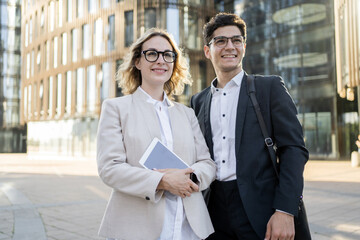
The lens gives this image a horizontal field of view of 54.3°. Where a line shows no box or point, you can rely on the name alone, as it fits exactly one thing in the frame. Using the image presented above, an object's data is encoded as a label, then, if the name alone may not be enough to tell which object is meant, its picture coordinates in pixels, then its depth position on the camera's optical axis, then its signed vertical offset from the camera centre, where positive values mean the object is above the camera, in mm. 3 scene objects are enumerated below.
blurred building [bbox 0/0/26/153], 45781 +8135
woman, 2066 -142
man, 2242 -118
